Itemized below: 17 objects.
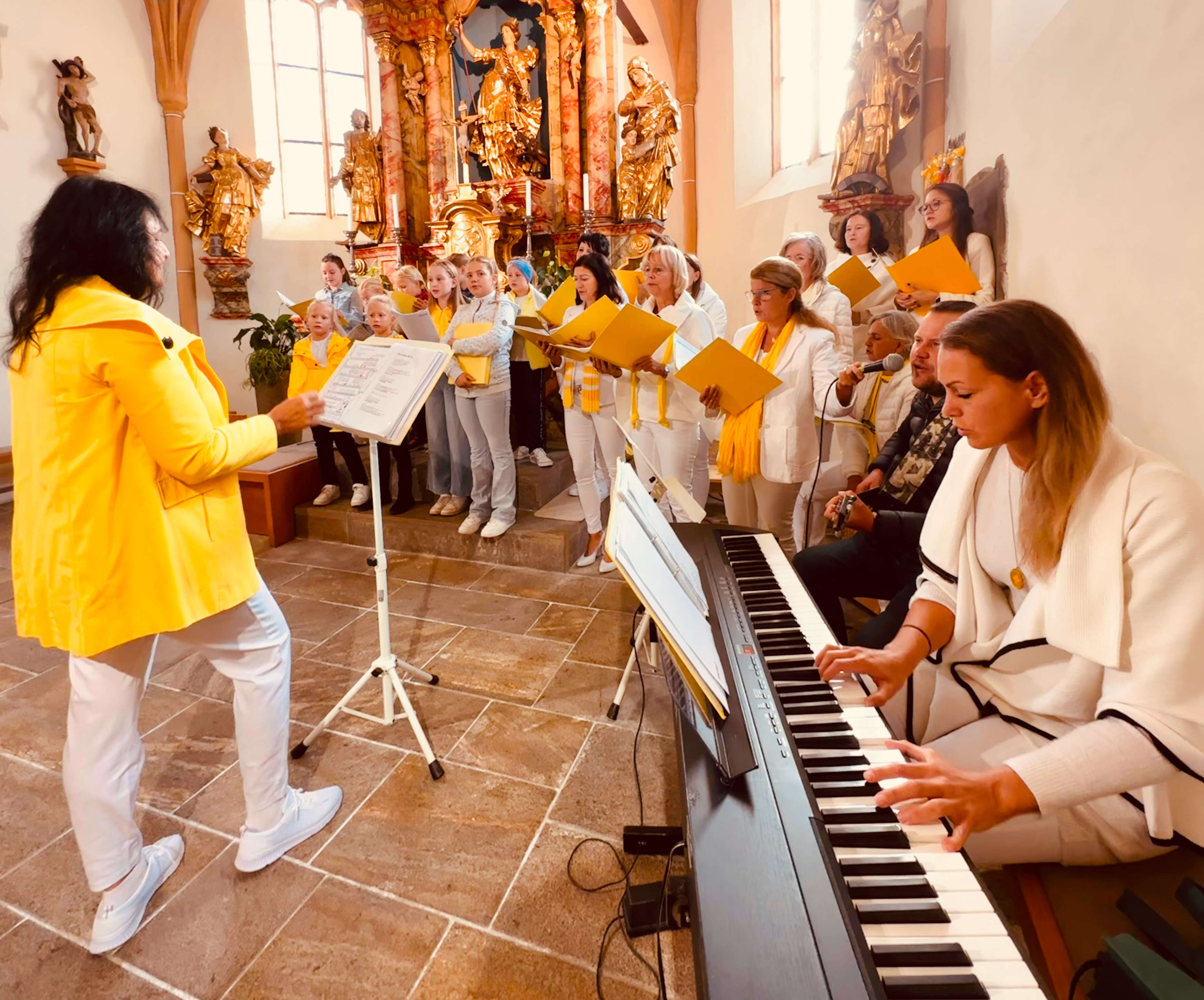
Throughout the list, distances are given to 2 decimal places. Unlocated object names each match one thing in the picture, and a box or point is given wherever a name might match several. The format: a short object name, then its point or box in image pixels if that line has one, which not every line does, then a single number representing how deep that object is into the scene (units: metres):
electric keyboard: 0.76
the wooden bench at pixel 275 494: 4.69
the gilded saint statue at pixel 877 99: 4.86
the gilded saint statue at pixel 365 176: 8.44
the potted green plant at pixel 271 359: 6.28
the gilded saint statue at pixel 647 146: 7.07
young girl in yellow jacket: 4.56
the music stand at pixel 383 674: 2.25
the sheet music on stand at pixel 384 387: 1.97
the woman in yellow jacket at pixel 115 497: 1.43
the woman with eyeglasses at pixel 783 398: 2.86
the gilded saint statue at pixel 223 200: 9.02
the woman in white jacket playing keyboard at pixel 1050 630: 1.02
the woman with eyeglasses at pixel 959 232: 3.38
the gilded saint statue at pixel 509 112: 7.93
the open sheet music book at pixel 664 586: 1.04
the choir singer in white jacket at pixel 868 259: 4.44
